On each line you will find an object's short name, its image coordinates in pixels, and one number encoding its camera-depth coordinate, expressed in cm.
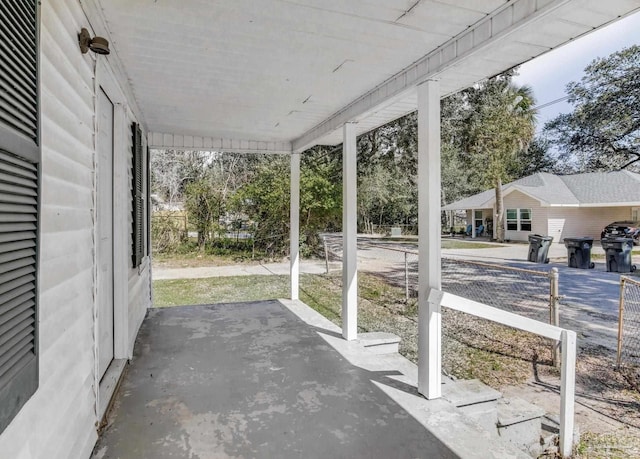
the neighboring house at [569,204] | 1689
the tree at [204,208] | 1173
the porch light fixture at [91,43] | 191
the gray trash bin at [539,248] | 1081
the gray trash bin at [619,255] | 947
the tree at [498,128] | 1466
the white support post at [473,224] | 2184
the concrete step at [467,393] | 276
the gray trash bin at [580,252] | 1007
